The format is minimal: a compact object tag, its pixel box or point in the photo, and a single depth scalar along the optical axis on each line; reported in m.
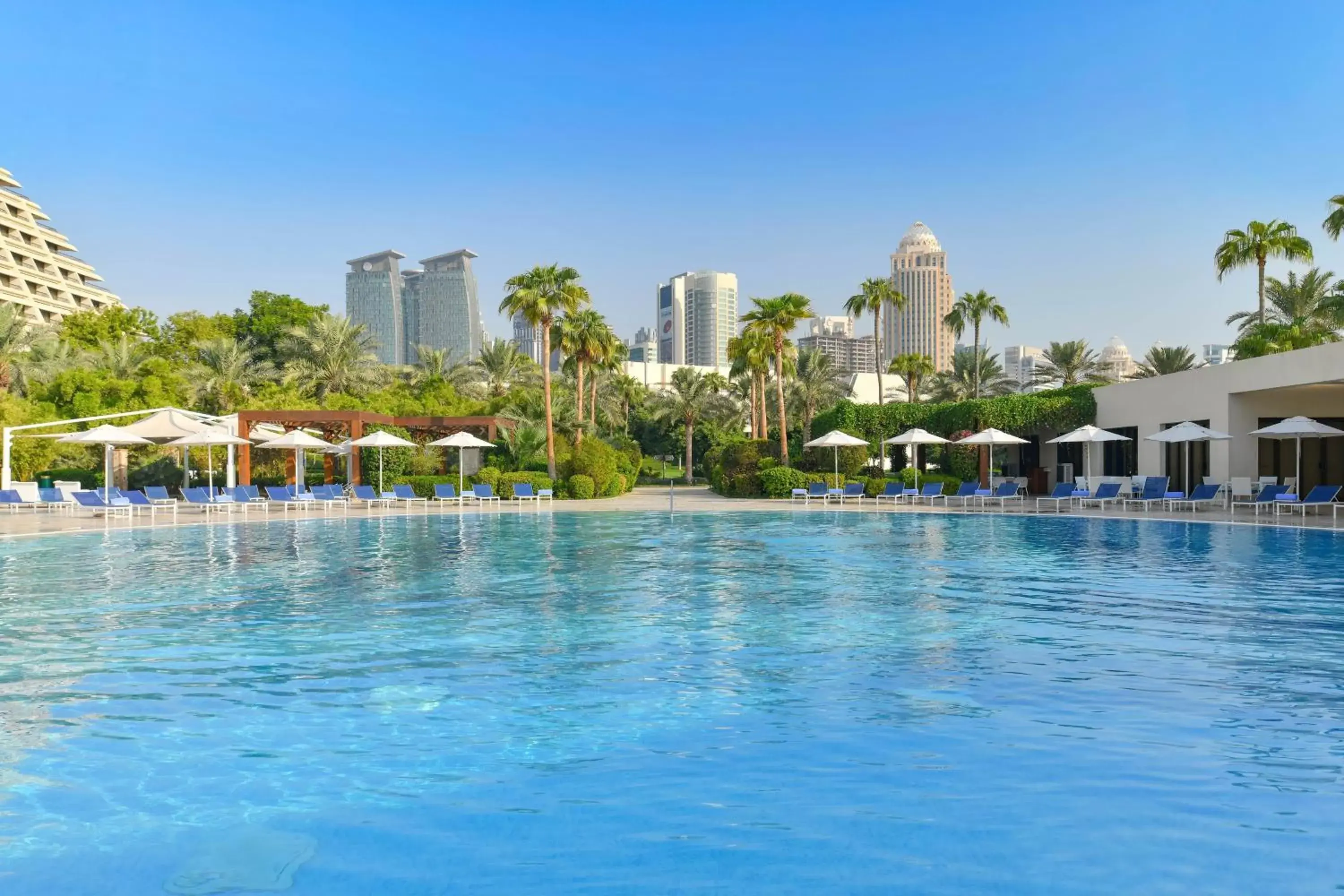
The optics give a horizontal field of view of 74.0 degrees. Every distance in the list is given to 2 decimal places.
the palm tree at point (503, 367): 57.16
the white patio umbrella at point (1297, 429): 22.45
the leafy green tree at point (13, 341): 39.88
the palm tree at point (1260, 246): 30.92
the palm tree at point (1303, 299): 37.03
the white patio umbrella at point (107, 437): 24.41
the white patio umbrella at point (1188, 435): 23.95
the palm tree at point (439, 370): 56.53
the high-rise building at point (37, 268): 81.75
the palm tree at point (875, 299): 43.12
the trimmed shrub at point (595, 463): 33.00
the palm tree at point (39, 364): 41.09
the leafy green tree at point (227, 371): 42.62
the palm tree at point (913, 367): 50.53
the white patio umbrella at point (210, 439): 25.09
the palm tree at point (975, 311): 46.19
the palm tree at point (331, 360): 47.59
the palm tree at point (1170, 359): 45.38
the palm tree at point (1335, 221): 27.53
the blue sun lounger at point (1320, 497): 21.73
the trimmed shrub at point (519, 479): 30.70
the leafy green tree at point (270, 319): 53.97
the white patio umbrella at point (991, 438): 28.59
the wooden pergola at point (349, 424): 30.84
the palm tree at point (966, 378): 52.72
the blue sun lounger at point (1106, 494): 26.64
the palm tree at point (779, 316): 35.41
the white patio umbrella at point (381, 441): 28.28
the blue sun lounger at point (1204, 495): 24.02
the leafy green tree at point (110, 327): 55.19
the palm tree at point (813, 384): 54.84
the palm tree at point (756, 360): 35.97
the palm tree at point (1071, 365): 50.78
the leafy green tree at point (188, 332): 51.12
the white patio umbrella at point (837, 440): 30.12
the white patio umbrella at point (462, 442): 29.86
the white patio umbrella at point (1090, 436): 27.50
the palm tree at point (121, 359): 43.56
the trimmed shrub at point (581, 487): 32.31
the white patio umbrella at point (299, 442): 27.72
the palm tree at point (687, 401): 55.59
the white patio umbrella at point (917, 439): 30.41
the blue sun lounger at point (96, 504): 24.53
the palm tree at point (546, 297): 32.75
